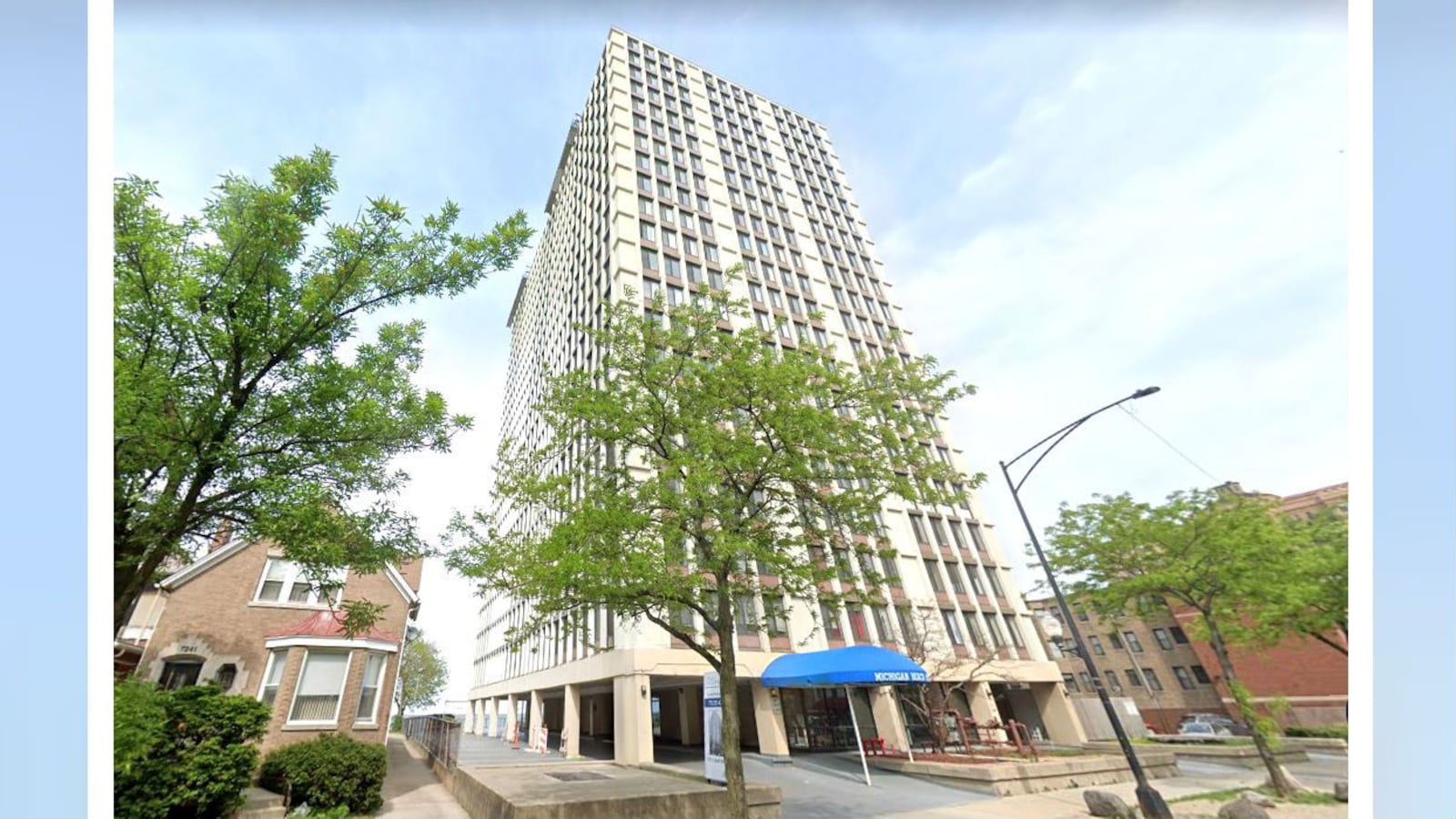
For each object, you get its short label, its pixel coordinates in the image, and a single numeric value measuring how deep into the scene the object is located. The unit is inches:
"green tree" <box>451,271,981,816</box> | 392.8
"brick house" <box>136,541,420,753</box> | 600.1
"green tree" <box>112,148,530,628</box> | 278.8
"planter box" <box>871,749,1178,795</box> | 514.0
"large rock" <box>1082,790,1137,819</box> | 395.2
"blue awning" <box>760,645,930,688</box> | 614.2
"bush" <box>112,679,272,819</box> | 350.6
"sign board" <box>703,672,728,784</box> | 476.7
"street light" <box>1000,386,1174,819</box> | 350.9
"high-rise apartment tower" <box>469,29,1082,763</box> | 992.9
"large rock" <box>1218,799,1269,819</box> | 243.8
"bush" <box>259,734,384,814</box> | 469.4
